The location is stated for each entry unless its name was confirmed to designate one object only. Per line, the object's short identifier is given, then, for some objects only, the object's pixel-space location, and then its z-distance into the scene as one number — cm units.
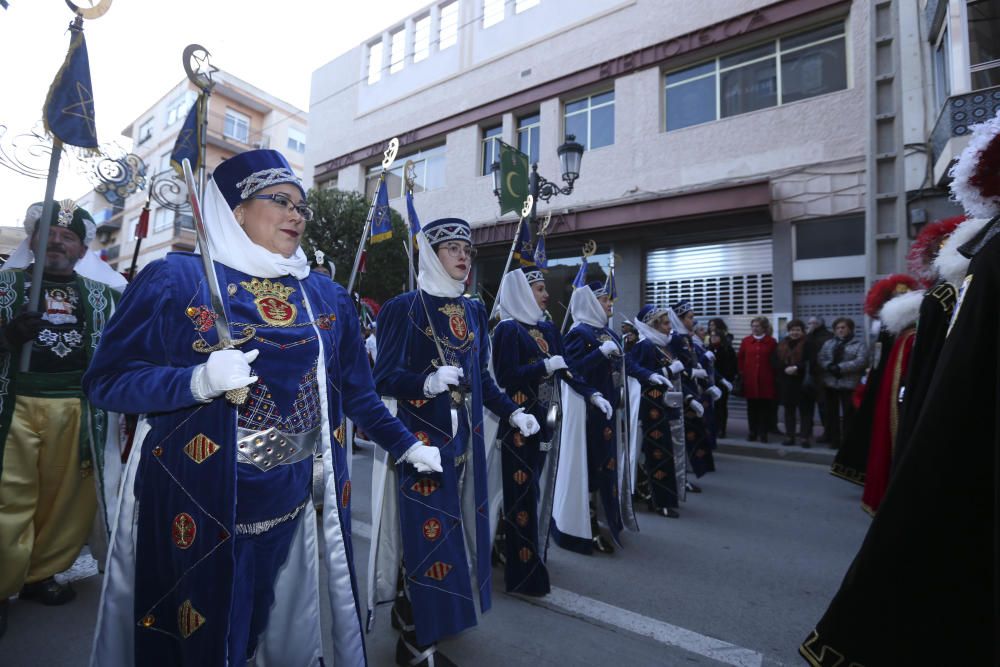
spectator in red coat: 877
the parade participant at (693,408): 637
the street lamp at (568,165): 759
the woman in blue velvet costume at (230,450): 150
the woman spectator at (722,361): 950
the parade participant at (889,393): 414
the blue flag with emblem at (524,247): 472
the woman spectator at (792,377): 846
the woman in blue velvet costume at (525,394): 335
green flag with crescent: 572
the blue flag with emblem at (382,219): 347
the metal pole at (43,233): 271
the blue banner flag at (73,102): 282
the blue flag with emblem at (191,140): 204
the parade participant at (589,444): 418
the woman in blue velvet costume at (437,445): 252
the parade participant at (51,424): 287
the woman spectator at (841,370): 771
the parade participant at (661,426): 529
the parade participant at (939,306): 210
